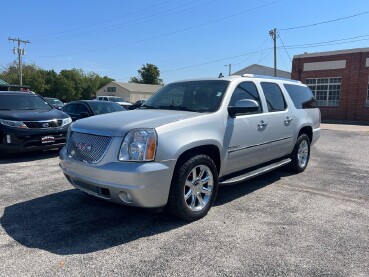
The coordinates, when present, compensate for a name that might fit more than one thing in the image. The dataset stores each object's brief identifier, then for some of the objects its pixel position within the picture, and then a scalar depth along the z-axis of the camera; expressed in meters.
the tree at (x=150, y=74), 91.19
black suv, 7.65
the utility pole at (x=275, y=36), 33.16
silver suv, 3.62
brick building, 24.06
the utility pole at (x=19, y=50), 51.97
